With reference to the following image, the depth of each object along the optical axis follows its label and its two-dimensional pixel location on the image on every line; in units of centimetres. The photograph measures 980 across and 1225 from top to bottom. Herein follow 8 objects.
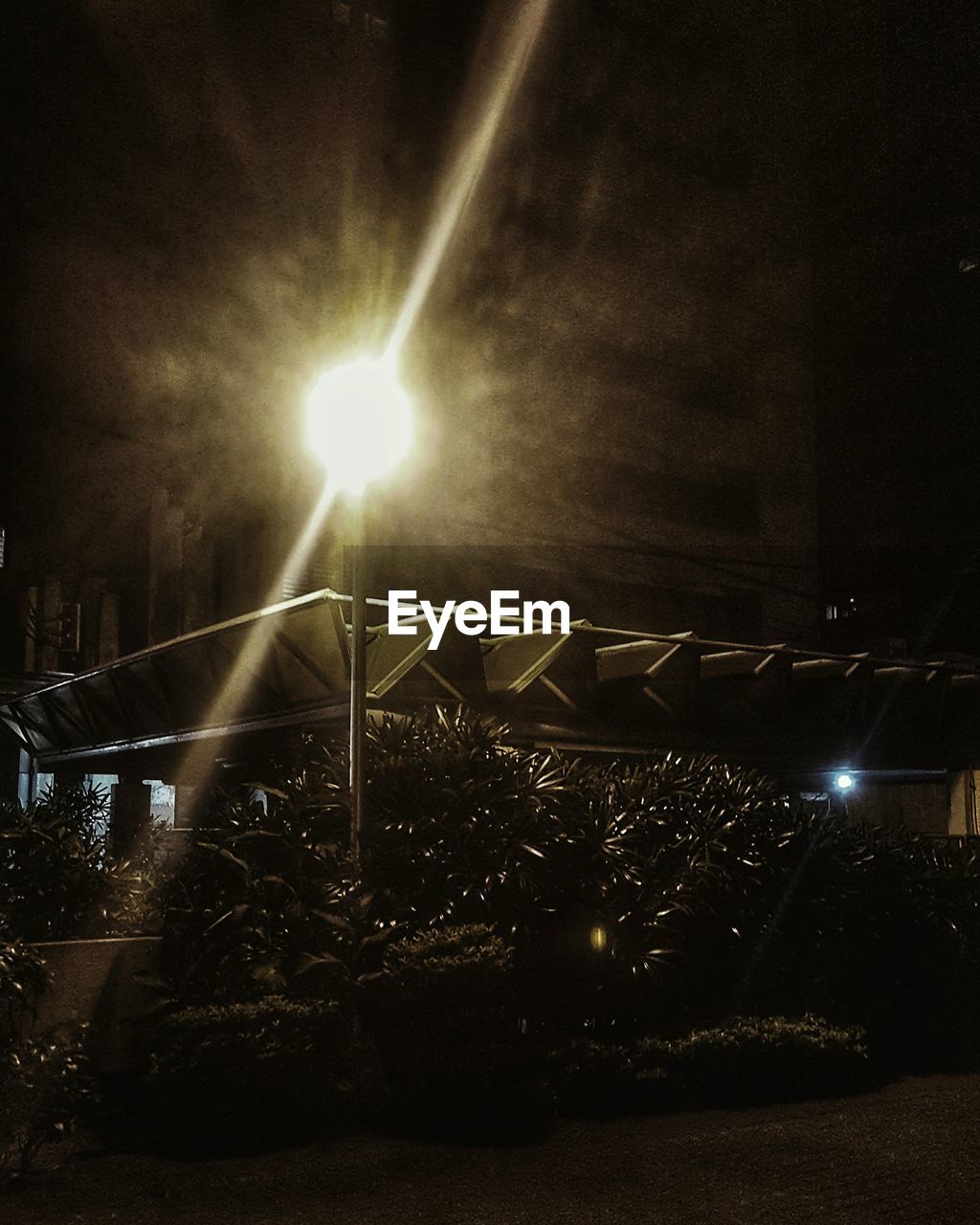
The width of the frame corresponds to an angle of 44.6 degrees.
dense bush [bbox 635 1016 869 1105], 1000
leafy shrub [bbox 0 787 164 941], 1152
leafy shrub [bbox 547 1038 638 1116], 975
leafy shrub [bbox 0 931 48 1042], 812
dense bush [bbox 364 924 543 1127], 901
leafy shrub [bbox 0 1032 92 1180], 775
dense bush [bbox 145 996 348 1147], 849
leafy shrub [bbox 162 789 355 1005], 927
